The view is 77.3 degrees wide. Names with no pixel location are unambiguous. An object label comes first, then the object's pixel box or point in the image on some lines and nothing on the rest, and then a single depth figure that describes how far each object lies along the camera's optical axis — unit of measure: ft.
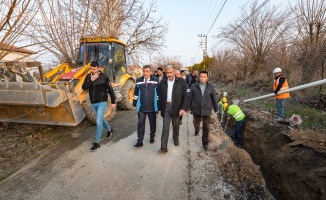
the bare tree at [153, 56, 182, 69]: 183.73
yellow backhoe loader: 13.58
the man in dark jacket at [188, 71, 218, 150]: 14.20
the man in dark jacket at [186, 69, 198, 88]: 25.43
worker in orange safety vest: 19.88
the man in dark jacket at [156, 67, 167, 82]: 21.01
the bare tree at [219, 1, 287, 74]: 53.02
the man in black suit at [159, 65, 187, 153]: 13.29
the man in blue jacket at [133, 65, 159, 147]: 13.85
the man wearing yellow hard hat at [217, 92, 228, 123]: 23.51
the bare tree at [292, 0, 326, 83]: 23.89
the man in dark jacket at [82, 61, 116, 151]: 13.91
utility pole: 154.30
